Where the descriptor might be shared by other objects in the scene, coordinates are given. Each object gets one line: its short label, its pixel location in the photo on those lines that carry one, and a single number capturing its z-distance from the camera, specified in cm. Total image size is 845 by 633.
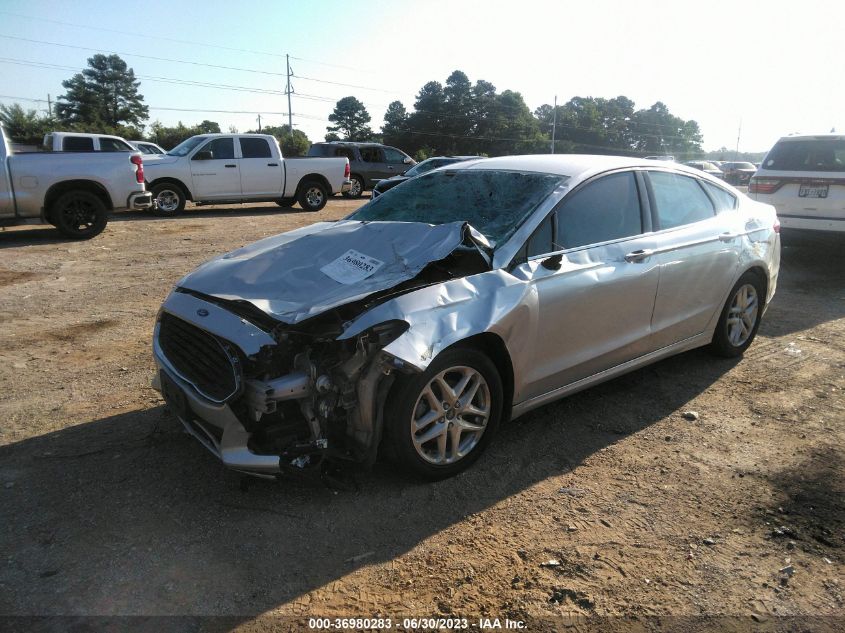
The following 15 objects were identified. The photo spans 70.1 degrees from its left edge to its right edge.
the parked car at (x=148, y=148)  2186
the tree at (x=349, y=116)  9831
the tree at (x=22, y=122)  4944
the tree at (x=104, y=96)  7531
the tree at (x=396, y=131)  7894
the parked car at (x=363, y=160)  2109
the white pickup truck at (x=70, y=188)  972
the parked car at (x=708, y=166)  3212
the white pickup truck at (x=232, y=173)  1416
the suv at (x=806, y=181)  841
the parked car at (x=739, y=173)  3297
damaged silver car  286
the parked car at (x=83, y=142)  1529
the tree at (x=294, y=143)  4934
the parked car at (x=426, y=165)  1412
